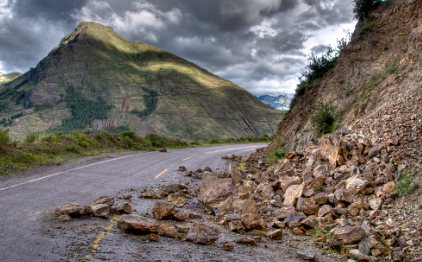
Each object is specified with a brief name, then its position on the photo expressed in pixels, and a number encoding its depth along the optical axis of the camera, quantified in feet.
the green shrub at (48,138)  45.60
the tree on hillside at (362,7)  46.91
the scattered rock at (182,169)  38.17
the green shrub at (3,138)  33.32
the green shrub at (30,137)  45.06
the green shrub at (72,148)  46.02
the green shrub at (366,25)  43.73
